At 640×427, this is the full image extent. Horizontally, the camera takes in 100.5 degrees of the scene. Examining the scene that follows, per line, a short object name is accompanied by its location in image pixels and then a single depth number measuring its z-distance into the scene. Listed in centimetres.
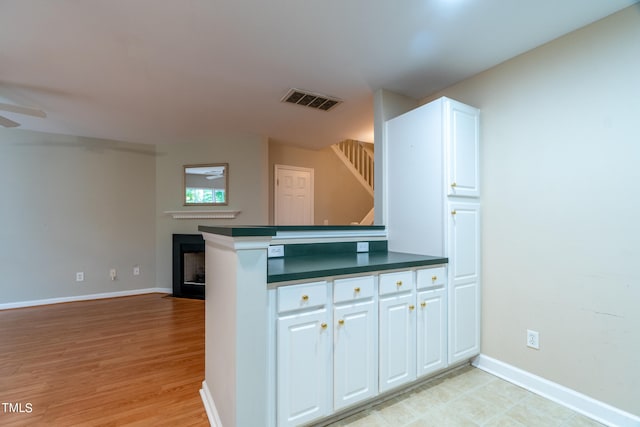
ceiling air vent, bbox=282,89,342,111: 275
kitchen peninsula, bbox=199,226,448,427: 123
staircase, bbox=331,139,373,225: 545
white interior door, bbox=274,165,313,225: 473
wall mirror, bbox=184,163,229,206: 431
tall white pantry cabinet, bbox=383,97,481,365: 203
